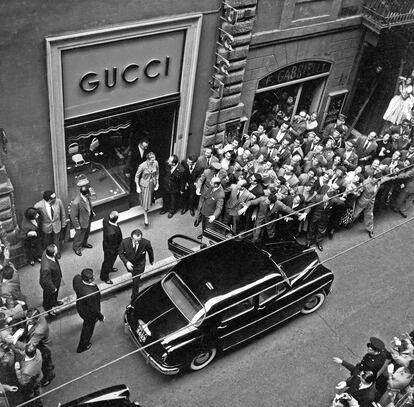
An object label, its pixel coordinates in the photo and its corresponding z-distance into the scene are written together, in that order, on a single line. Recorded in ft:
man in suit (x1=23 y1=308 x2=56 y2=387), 29.89
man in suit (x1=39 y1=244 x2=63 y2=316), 33.39
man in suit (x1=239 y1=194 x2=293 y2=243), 40.68
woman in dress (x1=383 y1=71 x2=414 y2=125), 51.22
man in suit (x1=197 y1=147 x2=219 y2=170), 43.47
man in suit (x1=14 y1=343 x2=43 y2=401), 28.50
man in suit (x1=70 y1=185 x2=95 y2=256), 38.11
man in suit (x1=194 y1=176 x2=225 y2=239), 41.27
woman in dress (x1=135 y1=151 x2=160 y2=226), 41.78
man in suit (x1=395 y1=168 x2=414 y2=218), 45.96
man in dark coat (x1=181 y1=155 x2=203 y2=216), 43.47
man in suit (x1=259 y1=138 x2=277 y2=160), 45.27
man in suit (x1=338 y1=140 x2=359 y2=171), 46.83
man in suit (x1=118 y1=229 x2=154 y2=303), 35.99
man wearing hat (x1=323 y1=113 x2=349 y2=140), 51.08
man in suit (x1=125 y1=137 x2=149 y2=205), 43.04
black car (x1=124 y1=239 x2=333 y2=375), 33.04
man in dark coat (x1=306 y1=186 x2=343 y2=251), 42.24
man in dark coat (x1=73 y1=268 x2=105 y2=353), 32.48
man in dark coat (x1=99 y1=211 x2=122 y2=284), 36.47
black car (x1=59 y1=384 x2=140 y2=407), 29.09
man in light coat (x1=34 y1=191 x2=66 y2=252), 36.86
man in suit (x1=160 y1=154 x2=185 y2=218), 43.29
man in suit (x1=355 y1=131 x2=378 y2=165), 48.93
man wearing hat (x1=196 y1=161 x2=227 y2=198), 41.83
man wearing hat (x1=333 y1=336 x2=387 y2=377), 31.40
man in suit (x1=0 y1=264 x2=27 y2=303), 31.63
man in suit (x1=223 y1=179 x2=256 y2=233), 41.04
